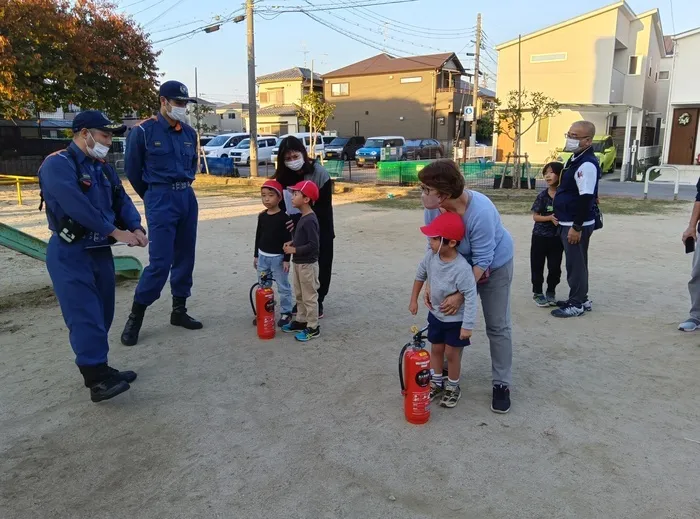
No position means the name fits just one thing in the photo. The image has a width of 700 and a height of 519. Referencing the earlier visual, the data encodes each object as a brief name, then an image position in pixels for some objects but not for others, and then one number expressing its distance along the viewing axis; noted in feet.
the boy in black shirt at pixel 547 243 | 17.67
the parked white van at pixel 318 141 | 98.08
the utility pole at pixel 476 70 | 89.20
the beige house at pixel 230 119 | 215.31
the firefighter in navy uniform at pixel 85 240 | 10.48
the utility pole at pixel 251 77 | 66.18
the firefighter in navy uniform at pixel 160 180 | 14.07
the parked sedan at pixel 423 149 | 96.70
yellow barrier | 36.03
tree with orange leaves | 56.08
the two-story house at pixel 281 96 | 150.10
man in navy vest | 15.70
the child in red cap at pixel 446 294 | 9.68
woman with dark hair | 14.96
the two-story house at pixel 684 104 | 66.59
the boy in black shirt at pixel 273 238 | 14.89
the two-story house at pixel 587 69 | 77.15
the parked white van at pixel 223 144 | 95.91
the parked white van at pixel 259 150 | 93.61
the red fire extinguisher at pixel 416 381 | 9.90
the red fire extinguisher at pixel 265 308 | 14.32
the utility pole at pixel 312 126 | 65.76
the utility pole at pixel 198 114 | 92.25
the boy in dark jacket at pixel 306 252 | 14.28
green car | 69.19
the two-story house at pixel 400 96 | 131.44
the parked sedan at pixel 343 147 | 103.30
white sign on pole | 86.58
